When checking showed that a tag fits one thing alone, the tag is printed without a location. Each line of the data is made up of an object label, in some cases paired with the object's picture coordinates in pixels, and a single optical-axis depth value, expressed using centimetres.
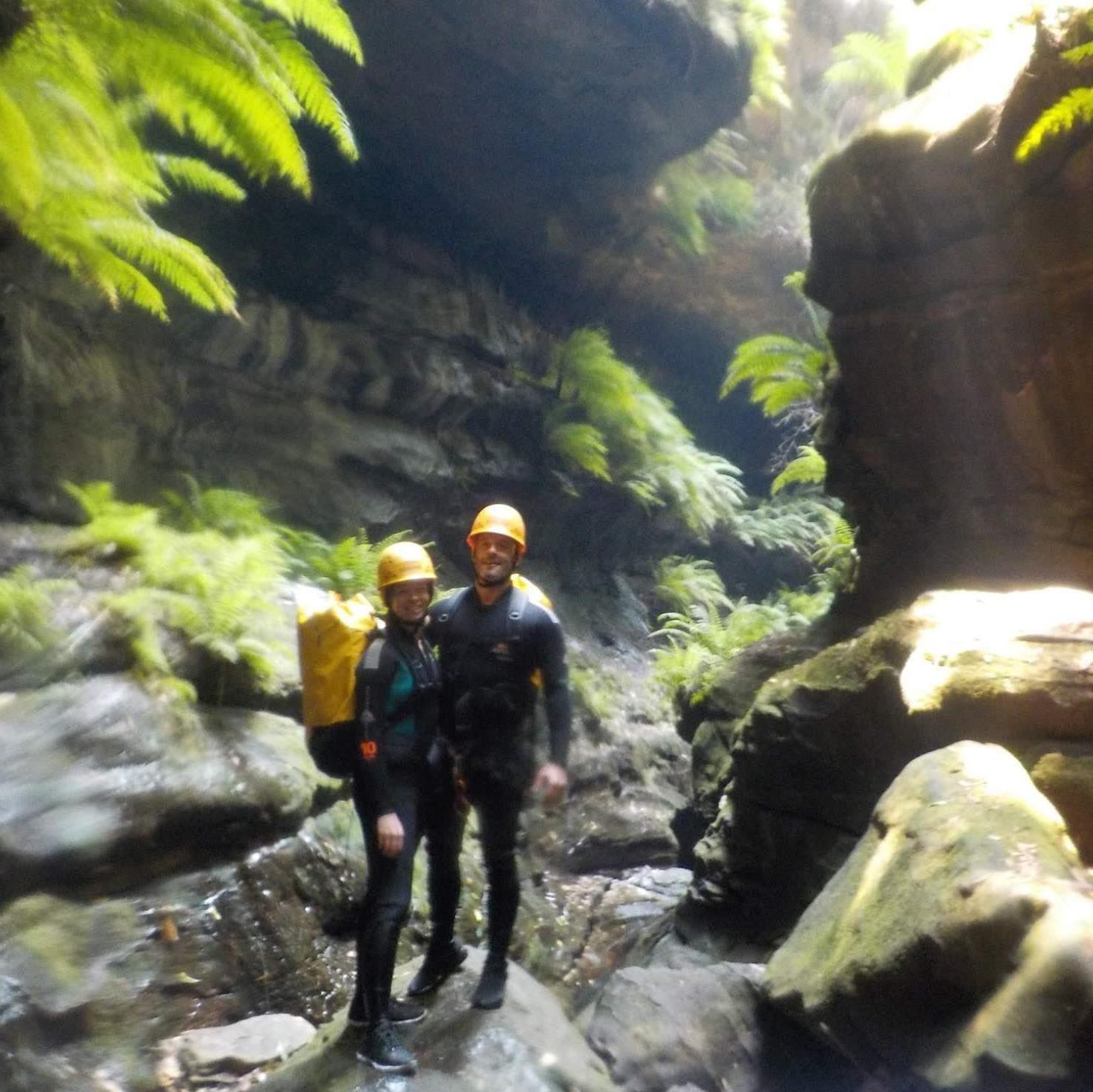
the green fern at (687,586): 1256
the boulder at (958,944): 236
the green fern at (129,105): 222
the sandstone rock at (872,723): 384
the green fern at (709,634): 875
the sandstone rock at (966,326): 520
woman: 316
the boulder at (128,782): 407
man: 338
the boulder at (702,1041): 372
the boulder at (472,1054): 313
